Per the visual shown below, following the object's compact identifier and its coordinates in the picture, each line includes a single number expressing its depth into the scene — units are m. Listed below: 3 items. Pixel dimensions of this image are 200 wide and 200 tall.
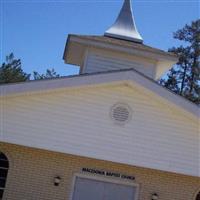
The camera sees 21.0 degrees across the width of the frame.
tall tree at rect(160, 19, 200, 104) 37.94
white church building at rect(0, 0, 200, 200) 14.06
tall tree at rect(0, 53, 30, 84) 49.23
